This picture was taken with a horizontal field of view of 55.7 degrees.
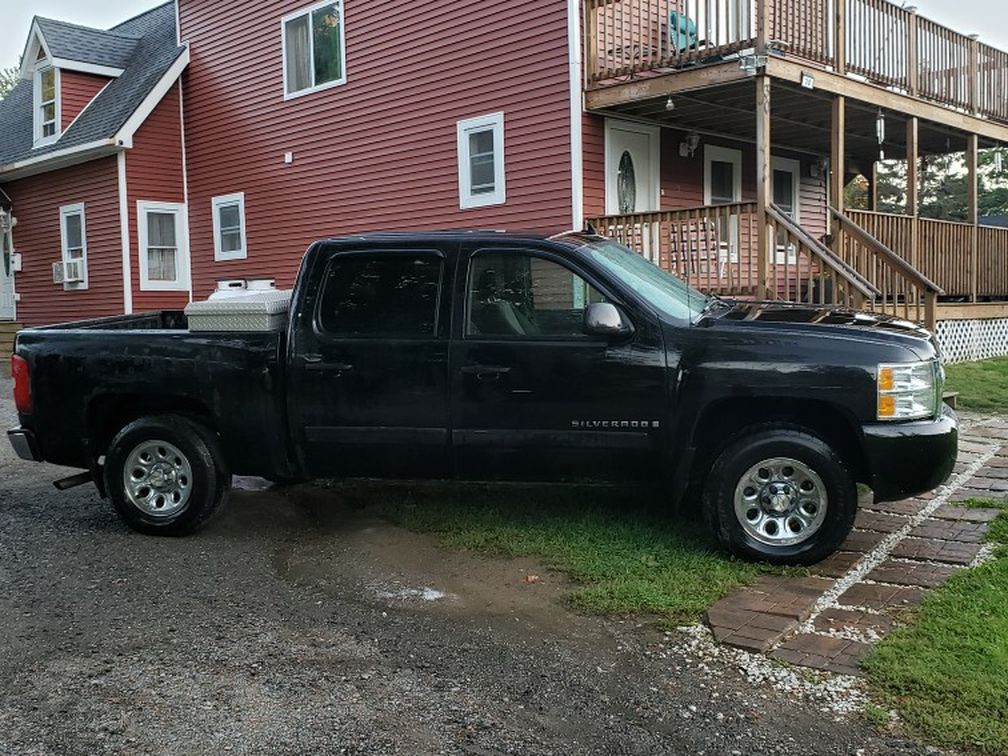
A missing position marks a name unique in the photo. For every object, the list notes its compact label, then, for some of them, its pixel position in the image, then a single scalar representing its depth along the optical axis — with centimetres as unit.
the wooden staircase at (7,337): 2001
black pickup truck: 497
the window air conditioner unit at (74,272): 1983
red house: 1247
